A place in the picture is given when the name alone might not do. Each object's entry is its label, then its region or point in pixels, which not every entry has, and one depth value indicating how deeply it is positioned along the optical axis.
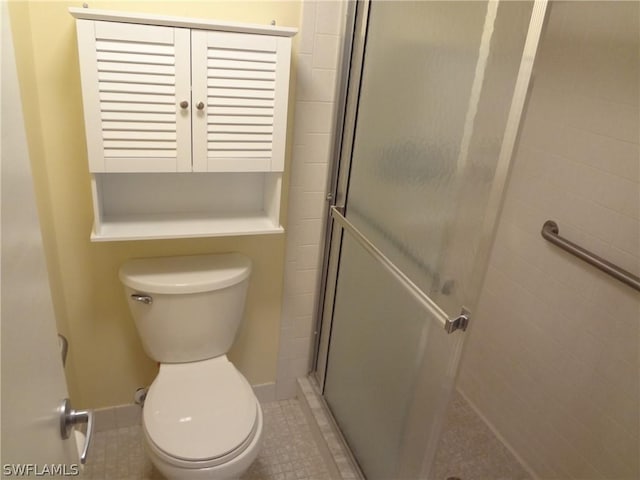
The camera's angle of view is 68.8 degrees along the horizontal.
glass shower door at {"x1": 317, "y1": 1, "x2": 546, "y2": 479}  0.89
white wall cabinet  1.21
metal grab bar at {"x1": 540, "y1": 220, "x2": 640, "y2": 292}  1.32
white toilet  1.30
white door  0.54
